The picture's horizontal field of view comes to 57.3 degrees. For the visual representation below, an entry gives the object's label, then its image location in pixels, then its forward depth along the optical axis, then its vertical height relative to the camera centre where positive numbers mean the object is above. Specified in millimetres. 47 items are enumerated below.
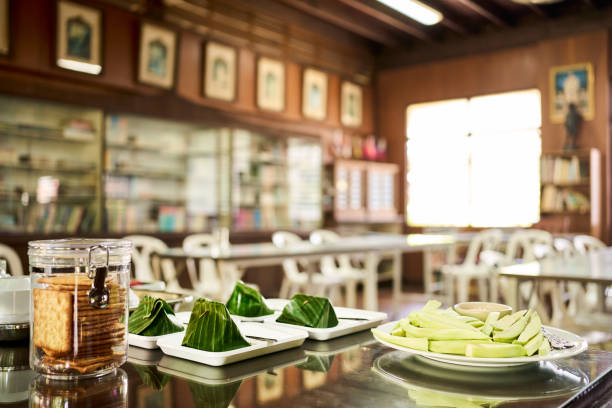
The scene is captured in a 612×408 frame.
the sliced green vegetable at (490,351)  782 -193
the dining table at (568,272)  2503 -282
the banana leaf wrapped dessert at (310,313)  1033 -188
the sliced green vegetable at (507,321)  886 -174
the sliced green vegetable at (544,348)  808 -197
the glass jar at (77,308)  733 -130
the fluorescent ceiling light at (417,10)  6113 +2305
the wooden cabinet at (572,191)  6879 +287
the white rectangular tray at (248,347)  815 -207
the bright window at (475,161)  7836 +772
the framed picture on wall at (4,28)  4719 +1550
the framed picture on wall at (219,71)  6516 +1673
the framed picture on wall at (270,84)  7156 +1672
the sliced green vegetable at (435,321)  870 -172
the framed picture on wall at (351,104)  8477 +1680
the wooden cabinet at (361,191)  7773 +314
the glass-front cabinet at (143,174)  4832 +387
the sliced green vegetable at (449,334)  825 -181
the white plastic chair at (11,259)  3754 -331
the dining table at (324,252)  3633 -286
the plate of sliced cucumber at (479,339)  784 -189
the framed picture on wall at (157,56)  5809 +1660
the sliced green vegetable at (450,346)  798 -191
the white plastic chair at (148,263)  3996 -391
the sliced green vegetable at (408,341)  823 -193
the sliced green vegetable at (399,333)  903 -194
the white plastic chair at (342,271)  5574 -603
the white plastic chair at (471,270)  5852 -602
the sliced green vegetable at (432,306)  969 -164
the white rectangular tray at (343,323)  1004 -213
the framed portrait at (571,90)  7188 +1612
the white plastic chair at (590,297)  3232 -542
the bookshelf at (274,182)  6586 +384
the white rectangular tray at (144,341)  927 -217
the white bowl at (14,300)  991 -158
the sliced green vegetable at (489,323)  869 -177
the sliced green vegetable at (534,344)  797 -190
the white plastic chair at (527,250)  4672 -359
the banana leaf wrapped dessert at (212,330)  838 -179
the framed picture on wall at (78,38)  5113 +1627
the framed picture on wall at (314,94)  7793 +1675
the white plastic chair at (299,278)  5281 -628
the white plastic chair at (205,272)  4512 -570
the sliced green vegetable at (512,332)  835 -181
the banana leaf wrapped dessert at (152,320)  960 -190
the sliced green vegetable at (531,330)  827 -178
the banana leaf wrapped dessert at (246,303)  1121 -184
